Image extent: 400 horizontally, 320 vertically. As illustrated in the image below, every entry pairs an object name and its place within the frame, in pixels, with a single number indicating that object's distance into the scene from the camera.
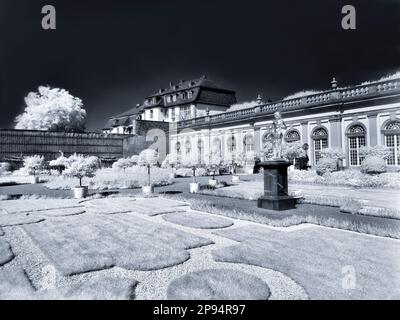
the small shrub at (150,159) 21.75
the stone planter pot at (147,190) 17.95
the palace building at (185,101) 53.25
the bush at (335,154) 26.03
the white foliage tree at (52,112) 51.19
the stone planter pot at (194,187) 18.19
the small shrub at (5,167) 34.03
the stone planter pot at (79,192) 16.23
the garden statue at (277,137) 12.65
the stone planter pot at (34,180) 26.11
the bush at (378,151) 22.94
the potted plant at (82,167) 17.05
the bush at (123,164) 32.68
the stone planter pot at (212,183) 20.85
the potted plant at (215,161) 24.43
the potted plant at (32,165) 29.64
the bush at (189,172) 34.06
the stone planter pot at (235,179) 24.10
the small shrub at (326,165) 25.22
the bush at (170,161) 38.69
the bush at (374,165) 22.00
